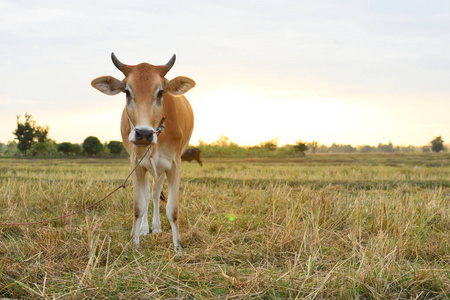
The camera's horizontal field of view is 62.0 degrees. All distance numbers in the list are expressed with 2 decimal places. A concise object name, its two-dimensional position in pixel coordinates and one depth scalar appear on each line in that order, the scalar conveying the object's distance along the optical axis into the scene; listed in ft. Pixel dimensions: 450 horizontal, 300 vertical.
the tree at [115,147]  143.64
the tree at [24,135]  165.89
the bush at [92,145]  137.80
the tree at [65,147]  143.54
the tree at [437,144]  237.86
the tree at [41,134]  169.78
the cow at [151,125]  12.17
